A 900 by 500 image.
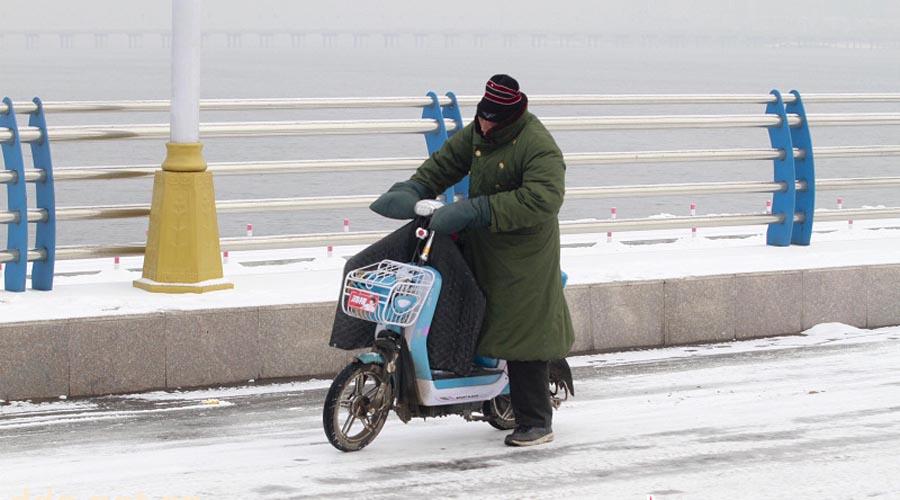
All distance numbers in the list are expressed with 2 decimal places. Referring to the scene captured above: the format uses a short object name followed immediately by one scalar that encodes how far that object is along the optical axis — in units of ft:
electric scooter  47.39
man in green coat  47.37
